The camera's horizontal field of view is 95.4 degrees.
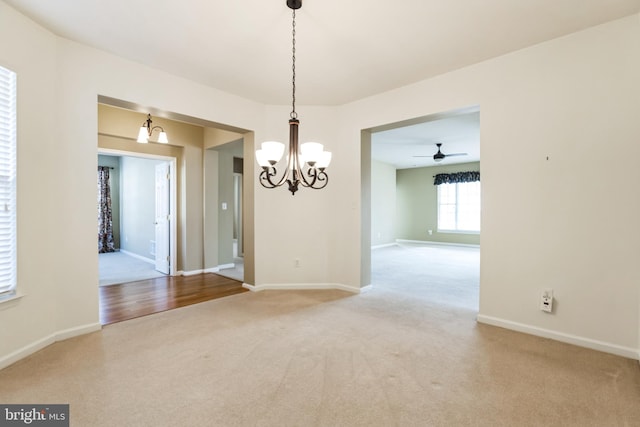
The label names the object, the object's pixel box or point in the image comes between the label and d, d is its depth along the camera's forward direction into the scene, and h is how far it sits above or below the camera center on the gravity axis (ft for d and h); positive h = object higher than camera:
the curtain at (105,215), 25.11 -0.52
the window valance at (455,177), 28.32 +3.15
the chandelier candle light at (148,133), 13.47 +3.62
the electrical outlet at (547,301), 8.48 -2.71
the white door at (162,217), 17.11 -0.49
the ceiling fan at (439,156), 21.83 +4.02
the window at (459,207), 28.96 +0.19
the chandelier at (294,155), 6.95 +1.32
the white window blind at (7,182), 6.98 +0.65
